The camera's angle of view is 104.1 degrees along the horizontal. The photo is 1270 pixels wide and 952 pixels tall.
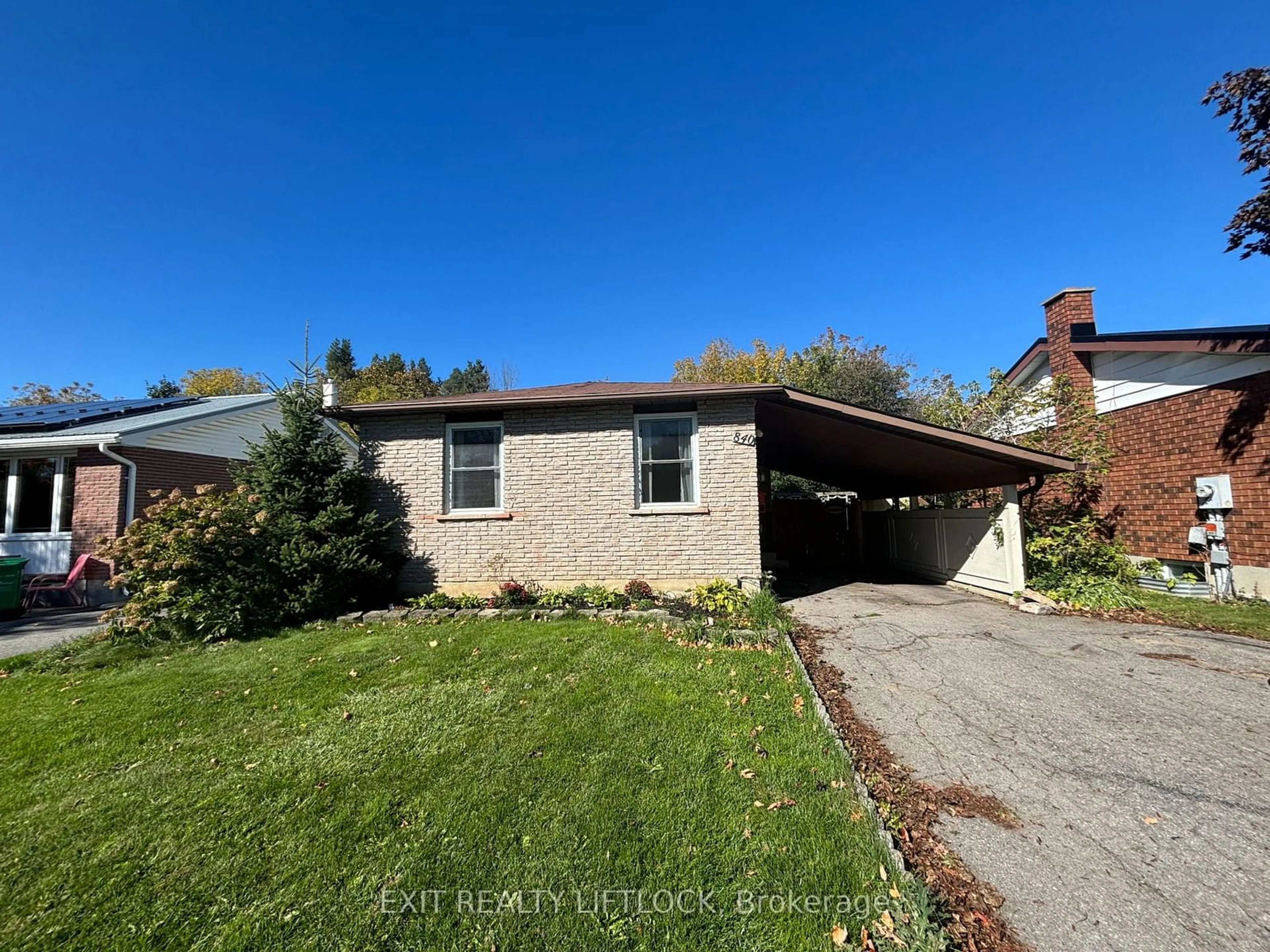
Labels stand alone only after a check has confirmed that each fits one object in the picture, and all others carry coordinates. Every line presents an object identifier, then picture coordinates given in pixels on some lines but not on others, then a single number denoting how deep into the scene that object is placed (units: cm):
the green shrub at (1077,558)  816
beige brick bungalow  777
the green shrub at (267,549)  662
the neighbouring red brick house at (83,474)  1021
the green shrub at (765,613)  667
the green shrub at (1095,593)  732
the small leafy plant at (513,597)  773
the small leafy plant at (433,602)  785
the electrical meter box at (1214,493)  720
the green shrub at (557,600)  758
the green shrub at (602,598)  752
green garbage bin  862
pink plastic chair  953
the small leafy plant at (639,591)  764
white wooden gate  808
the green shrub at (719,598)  723
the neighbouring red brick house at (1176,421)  705
